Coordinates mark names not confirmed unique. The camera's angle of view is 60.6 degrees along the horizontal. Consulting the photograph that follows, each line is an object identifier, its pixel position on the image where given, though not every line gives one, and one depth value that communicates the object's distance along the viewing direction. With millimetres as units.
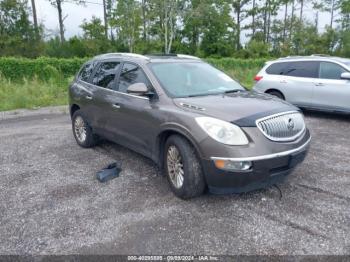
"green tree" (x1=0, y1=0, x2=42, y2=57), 25734
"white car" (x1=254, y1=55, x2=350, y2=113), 7609
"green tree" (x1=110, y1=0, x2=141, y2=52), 29156
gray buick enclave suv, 3152
